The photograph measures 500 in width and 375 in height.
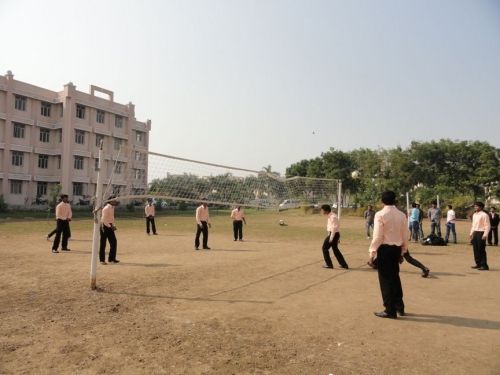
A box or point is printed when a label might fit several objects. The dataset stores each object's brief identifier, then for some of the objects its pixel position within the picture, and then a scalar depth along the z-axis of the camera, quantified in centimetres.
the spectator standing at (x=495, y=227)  1805
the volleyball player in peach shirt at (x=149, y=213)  1969
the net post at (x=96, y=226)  736
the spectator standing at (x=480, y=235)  1041
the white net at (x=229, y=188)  973
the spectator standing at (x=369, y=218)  1939
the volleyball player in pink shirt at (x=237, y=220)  1696
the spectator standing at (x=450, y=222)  1742
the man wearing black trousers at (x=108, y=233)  1049
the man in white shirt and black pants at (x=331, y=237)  1016
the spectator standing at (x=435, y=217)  1778
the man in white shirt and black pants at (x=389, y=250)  608
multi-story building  3984
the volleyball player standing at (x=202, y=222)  1373
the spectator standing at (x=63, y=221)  1254
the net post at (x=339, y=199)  1430
